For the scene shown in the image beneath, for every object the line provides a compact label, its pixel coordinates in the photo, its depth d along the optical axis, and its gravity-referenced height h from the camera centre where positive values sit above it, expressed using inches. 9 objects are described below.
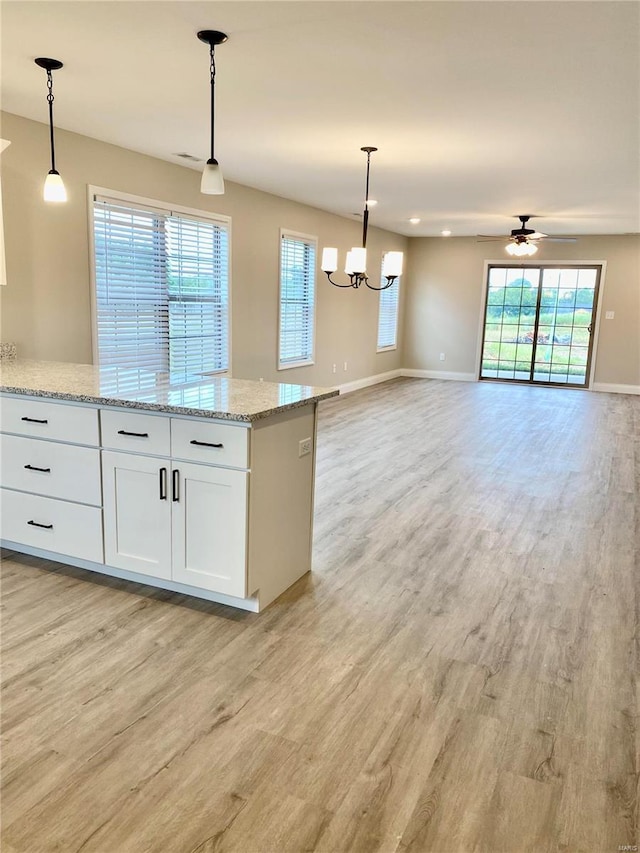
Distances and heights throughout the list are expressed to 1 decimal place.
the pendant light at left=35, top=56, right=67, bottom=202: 125.3 +24.3
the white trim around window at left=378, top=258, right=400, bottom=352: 401.7 +0.5
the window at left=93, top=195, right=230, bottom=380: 185.8 +7.2
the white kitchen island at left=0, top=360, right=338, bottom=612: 103.6 -30.8
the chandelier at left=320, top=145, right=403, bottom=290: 199.6 +18.2
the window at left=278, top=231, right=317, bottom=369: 282.4 +7.7
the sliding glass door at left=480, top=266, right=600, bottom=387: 390.3 +0.2
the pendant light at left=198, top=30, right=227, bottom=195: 114.5 +24.8
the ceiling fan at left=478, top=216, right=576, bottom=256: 301.9 +41.3
